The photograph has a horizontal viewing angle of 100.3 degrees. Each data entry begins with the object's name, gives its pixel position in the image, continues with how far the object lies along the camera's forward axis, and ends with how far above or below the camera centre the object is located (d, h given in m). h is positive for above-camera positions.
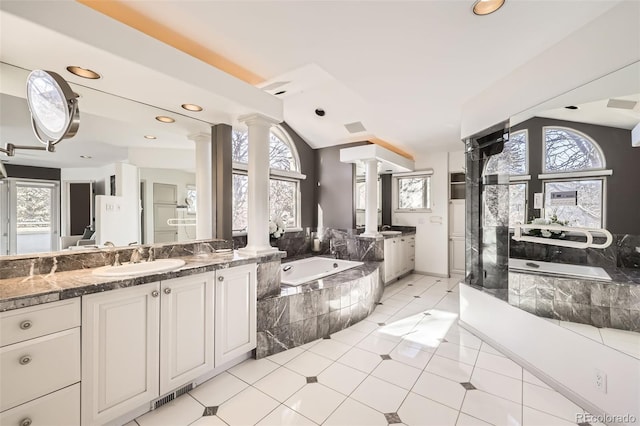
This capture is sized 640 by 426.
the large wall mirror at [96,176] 1.72 +0.30
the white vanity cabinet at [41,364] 1.24 -0.74
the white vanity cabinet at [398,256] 4.85 -0.86
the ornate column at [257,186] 2.66 +0.27
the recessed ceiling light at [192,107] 2.30 +0.93
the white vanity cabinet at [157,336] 1.52 -0.84
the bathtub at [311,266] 4.13 -0.88
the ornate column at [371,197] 4.74 +0.27
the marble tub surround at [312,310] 2.56 -1.06
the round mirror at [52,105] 1.31 +0.56
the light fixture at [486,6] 1.80 +1.42
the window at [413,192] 5.77 +0.44
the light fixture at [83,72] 1.68 +0.92
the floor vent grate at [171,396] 1.85 -1.33
